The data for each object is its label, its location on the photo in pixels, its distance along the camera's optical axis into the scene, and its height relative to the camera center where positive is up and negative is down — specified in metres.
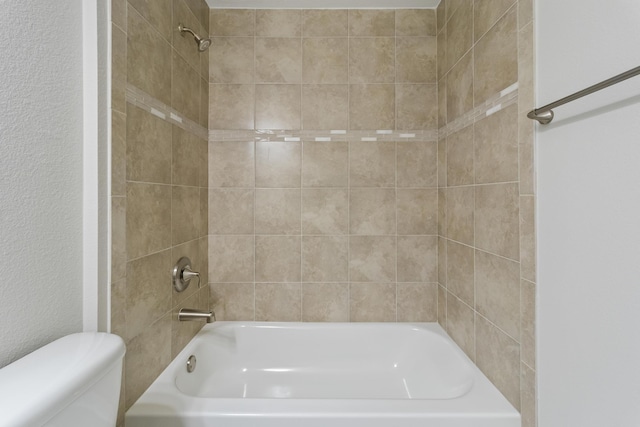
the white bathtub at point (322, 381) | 1.10 -0.75
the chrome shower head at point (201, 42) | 1.65 +0.89
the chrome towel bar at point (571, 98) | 0.64 +0.28
